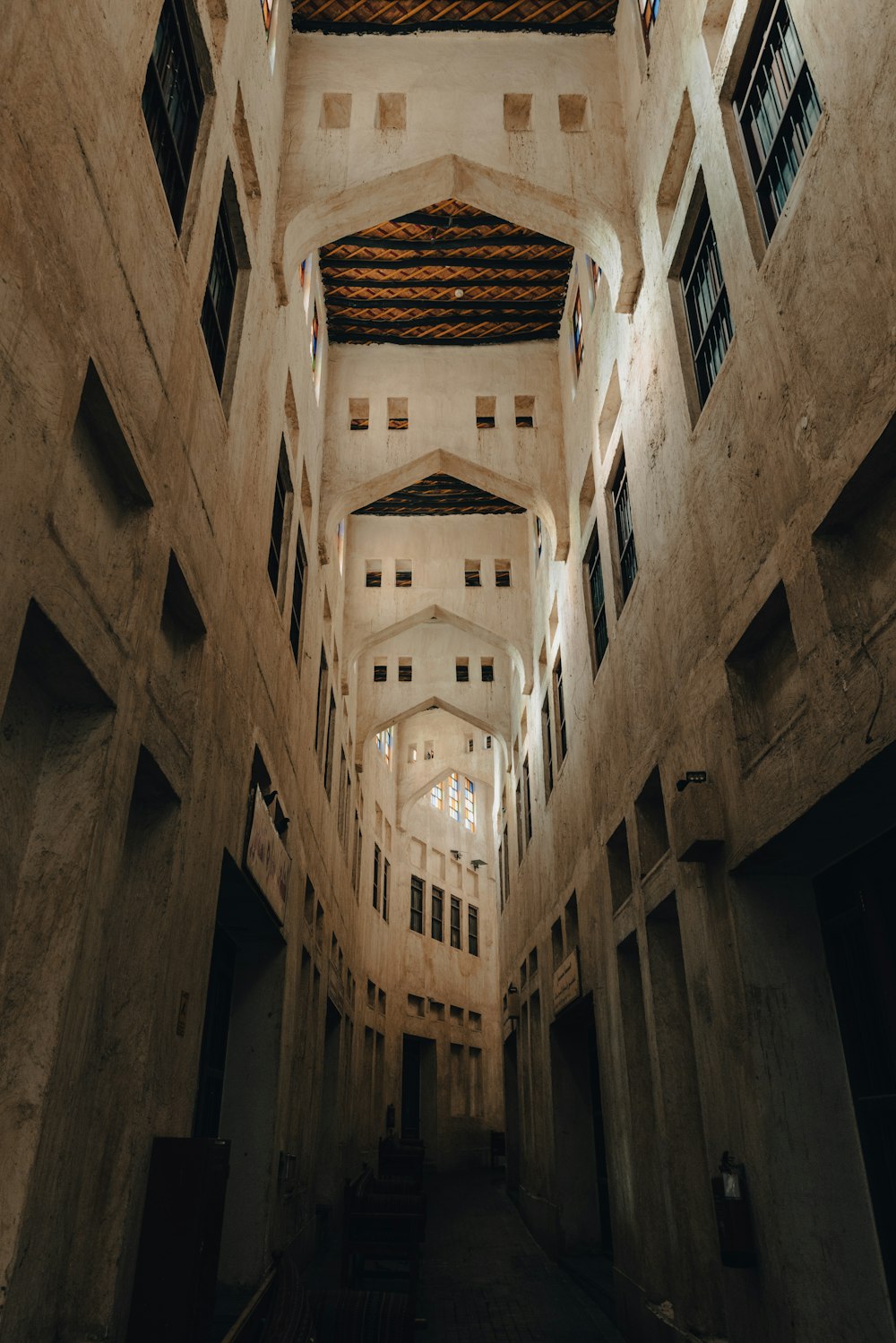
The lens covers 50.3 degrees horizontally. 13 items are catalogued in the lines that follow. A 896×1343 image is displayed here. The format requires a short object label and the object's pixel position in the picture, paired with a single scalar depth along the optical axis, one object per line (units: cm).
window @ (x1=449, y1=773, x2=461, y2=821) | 3177
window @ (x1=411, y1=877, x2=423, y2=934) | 2816
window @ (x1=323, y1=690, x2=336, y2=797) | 1540
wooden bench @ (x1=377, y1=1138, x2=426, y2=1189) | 1557
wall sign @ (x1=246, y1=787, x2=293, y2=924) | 838
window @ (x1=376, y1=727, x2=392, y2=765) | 2644
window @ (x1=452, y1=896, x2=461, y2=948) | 3077
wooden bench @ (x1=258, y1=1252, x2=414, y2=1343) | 496
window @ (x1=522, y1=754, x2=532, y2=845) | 1795
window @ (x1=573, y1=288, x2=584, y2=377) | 1362
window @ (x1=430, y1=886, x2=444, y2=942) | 2952
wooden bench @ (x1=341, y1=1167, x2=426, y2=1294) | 852
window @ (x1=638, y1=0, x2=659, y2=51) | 963
